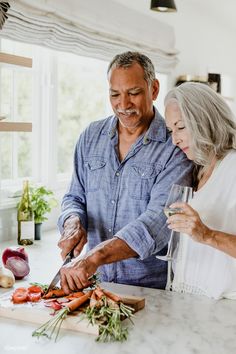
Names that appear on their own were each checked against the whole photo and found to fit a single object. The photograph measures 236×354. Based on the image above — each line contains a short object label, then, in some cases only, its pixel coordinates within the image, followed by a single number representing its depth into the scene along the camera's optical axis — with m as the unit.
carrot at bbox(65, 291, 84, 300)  1.57
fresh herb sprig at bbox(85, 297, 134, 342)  1.37
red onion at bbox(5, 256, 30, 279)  2.00
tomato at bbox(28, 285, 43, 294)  1.63
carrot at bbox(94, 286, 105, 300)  1.51
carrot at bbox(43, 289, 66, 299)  1.58
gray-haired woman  1.72
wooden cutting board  1.41
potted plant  2.95
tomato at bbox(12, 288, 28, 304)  1.55
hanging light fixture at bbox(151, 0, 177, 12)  2.94
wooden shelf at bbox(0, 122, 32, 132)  1.82
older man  1.82
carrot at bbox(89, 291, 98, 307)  1.46
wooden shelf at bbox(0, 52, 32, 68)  1.81
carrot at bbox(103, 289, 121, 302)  1.50
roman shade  2.71
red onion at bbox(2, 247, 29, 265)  2.10
